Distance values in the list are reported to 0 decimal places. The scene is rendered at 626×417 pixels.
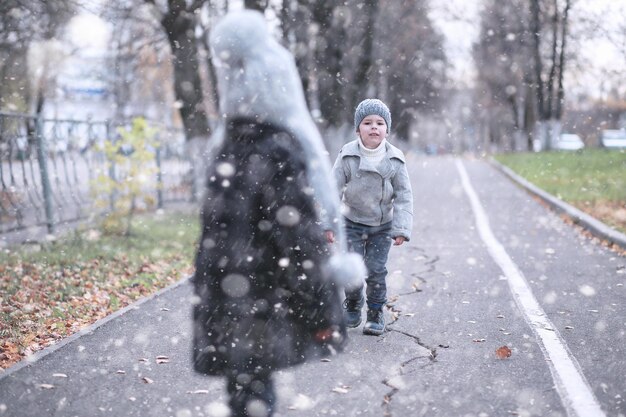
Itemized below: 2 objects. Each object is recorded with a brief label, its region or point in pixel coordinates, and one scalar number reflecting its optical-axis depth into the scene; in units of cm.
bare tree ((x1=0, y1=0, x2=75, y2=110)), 1068
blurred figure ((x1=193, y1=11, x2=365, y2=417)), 341
